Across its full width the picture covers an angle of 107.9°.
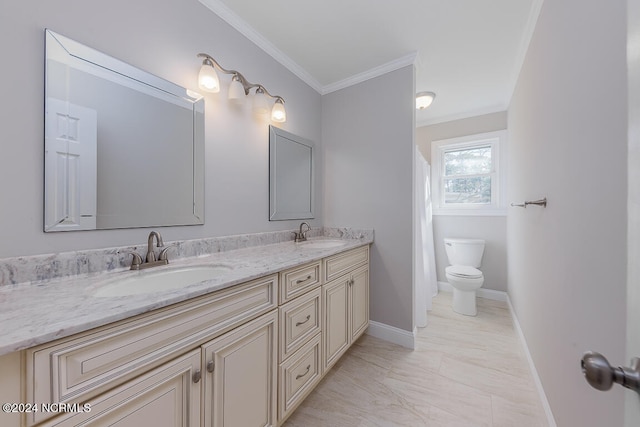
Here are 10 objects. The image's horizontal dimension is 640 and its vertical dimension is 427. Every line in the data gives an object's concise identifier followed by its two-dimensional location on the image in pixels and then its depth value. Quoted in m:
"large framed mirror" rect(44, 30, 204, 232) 0.91
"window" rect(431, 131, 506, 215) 2.84
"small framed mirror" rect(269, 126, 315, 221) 1.86
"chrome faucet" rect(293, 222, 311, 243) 2.00
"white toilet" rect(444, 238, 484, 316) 2.39
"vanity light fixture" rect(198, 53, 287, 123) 1.32
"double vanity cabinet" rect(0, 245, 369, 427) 0.53
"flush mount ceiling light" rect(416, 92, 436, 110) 2.44
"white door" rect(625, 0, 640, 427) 0.36
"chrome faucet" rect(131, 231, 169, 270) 1.06
